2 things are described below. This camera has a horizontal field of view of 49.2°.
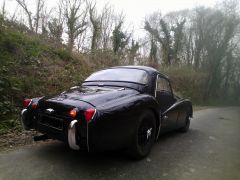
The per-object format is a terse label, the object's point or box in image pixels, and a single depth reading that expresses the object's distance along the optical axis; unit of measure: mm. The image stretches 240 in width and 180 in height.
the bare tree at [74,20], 22984
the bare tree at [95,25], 21766
